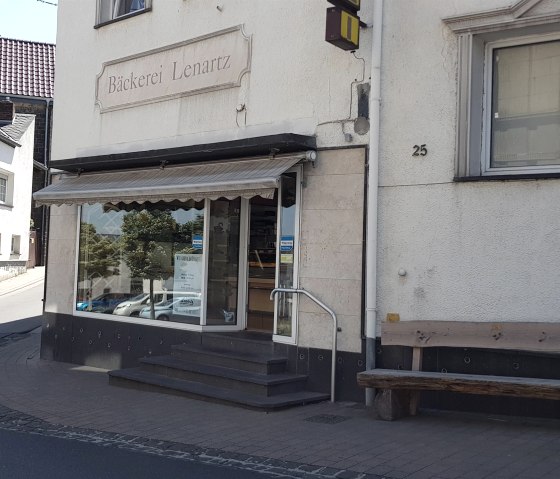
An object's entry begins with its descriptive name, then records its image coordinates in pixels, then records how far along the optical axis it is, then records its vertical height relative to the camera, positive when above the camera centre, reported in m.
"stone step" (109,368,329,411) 8.91 -1.70
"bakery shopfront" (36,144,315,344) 10.13 +0.19
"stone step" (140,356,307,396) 9.23 -1.54
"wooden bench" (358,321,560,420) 7.48 -1.12
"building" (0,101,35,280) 27.72 +2.34
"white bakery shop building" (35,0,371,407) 9.59 +0.92
